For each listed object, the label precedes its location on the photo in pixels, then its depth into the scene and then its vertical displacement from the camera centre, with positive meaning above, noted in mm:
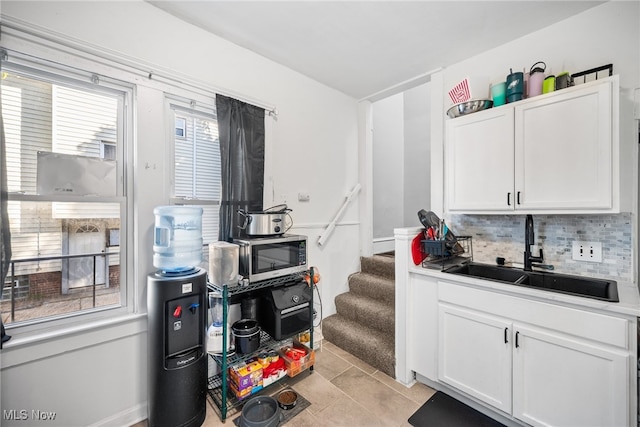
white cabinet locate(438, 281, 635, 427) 1242 -806
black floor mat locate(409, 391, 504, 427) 1616 -1311
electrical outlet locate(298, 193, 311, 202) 2553 +168
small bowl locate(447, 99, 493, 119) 1909 +812
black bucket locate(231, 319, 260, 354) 1727 -837
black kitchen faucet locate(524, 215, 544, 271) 1827 -215
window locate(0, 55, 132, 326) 1366 +137
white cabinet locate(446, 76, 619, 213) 1431 +382
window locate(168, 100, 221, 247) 1890 +409
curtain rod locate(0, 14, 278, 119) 1278 +925
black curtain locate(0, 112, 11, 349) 1245 -69
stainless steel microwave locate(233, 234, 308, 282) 1754 -310
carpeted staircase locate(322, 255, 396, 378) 2219 -1009
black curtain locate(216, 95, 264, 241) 1951 +426
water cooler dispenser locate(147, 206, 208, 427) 1459 -714
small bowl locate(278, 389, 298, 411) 1711 -1248
